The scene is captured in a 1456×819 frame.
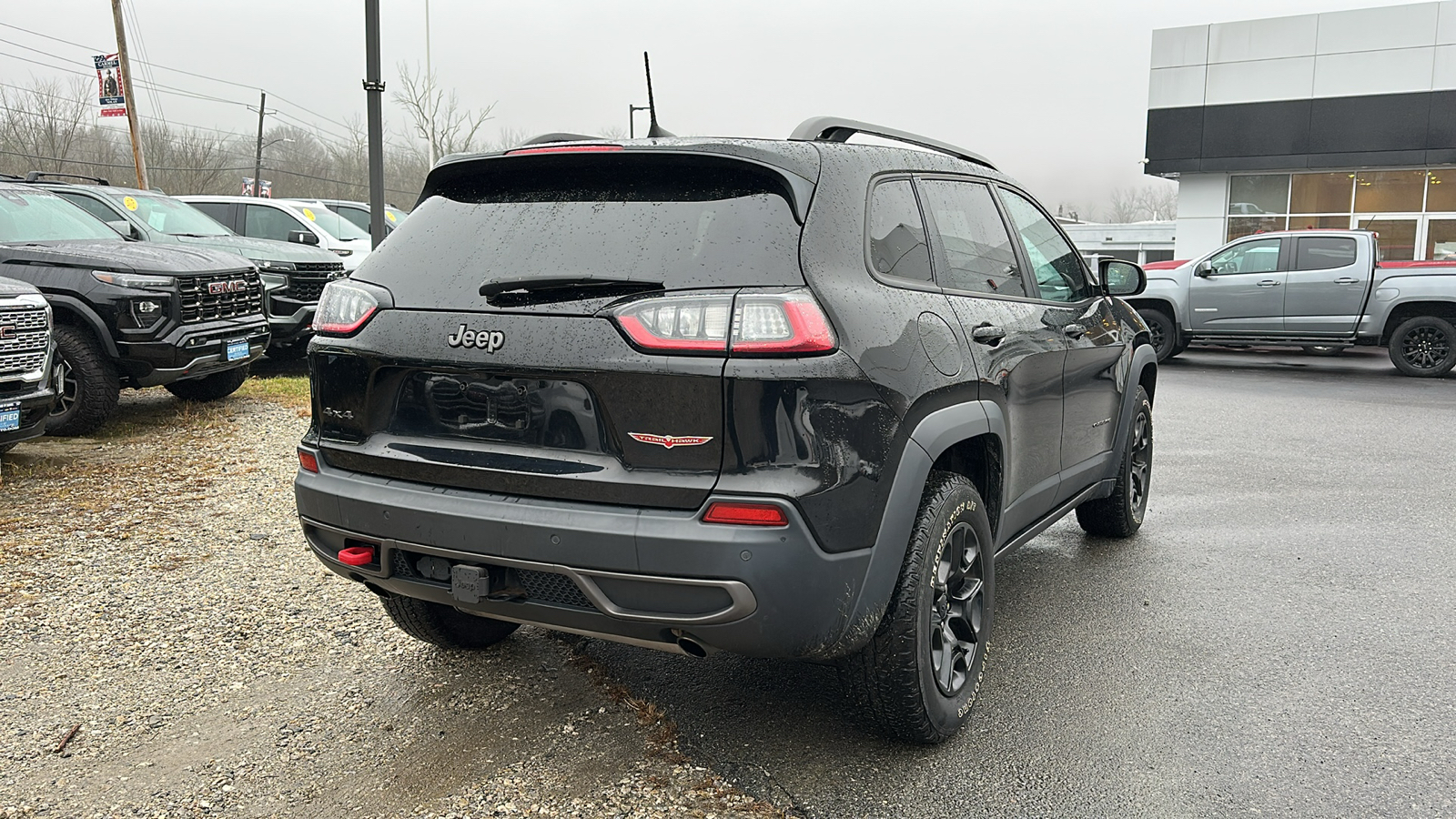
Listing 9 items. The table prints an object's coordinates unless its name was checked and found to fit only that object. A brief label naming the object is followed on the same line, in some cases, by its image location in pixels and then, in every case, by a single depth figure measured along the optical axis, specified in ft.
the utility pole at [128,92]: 85.87
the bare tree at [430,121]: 140.46
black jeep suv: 8.61
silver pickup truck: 45.32
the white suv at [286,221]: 44.70
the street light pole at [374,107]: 26.84
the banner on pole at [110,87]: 78.84
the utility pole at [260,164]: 178.91
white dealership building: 76.84
